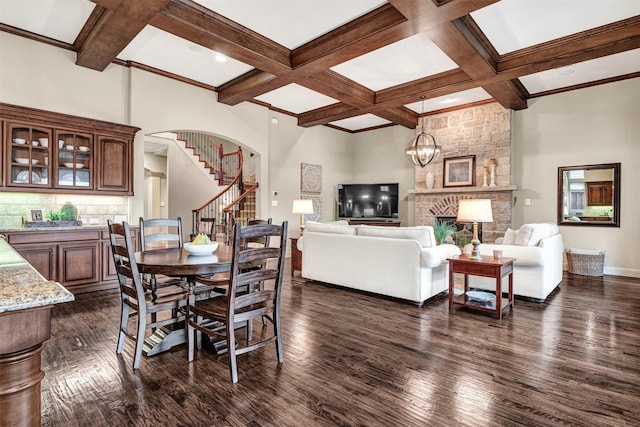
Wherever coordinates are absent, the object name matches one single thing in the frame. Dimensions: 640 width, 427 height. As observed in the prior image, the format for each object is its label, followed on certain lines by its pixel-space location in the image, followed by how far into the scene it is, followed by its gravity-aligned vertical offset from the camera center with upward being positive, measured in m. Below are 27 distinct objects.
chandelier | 6.19 +1.08
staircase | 7.69 +0.43
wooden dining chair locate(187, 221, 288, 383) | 2.14 -0.62
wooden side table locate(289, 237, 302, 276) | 5.53 -0.78
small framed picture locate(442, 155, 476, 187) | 6.93 +0.79
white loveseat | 3.87 -0.58
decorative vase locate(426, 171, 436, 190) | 7.41 +0.64
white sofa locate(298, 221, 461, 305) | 3.79 -0.60
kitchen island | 0.93 -0.38
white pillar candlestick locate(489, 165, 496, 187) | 6.54 +0.64
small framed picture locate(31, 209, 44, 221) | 4.14 -0.08
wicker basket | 5.46 -0.84
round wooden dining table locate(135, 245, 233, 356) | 2.25 -0.38
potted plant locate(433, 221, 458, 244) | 5.09 -0.37
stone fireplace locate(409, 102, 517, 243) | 6.48 +0.98
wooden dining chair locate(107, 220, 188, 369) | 2.30 -0.66
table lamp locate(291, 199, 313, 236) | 6.32 +0.04
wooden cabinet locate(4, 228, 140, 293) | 3.83 -0.56
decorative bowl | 2.64 -0.31
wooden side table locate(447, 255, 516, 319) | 3.38 -0.65
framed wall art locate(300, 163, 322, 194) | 7.73 +0.72
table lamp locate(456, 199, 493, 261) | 3.58 -0.04
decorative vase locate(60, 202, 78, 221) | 4.28 -0.04
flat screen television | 8.15 +0.22
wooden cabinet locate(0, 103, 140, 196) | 3.93 +0.70
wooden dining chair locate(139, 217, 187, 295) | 2.94 -0.27
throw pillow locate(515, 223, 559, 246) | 3.99 -0.30
